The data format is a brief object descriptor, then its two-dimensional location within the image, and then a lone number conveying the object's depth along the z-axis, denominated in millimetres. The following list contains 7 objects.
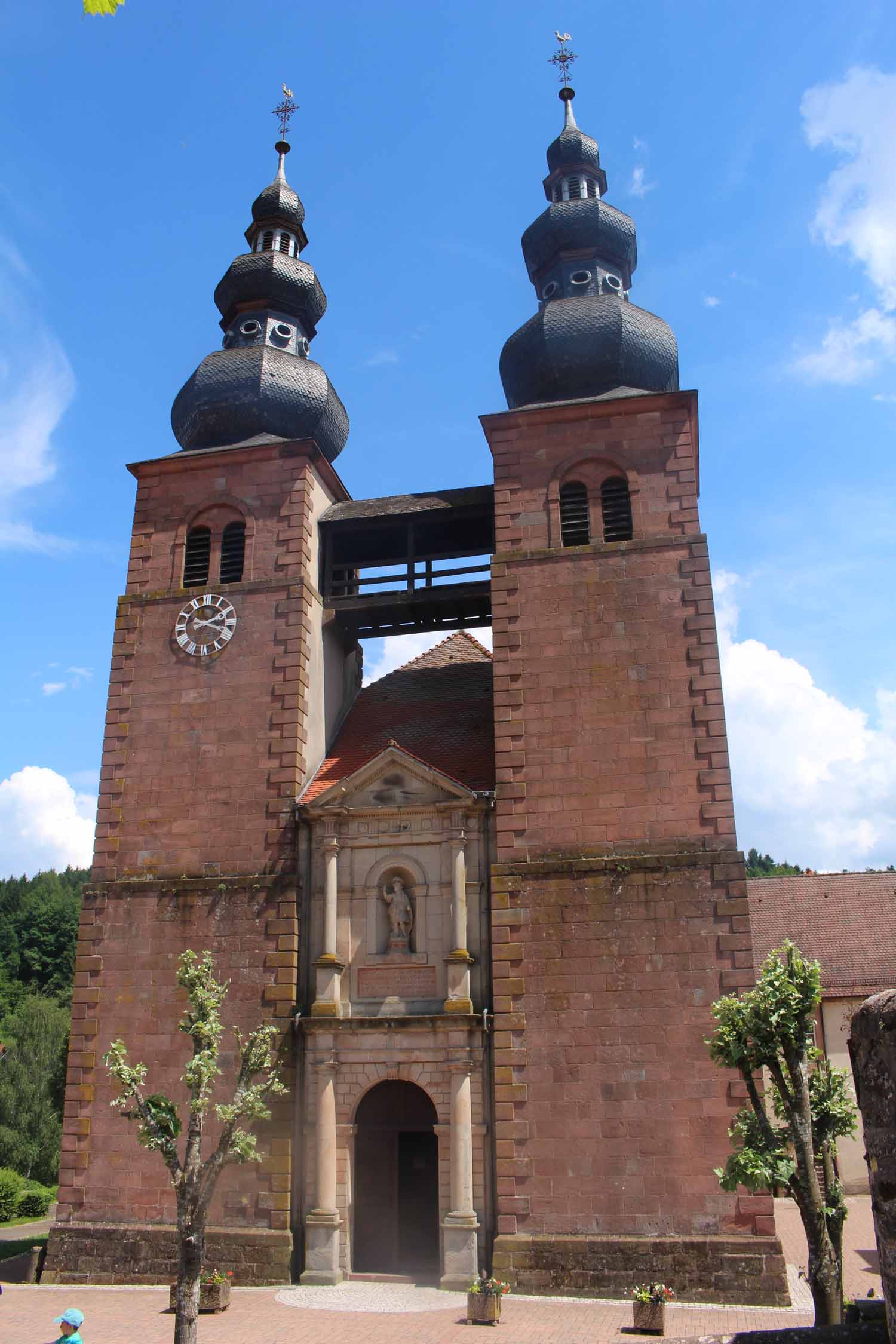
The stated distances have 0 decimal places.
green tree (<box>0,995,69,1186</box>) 48688
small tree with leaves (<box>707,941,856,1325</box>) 13305
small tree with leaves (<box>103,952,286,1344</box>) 13969
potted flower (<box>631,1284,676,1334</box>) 14898
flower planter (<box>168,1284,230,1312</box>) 17172
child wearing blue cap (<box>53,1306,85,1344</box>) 9125
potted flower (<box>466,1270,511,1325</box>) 16047
